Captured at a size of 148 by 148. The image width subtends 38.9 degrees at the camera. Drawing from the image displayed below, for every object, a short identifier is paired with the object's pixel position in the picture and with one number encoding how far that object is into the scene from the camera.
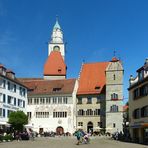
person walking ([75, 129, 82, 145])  24.54
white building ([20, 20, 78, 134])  51.49
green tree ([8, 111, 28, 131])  33.91
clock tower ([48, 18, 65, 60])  75.25
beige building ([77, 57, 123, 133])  49.85
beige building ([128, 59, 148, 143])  27.29
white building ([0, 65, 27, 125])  36.64
